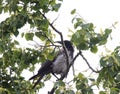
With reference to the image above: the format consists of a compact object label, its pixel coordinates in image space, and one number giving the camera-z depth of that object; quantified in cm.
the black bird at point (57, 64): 1734
